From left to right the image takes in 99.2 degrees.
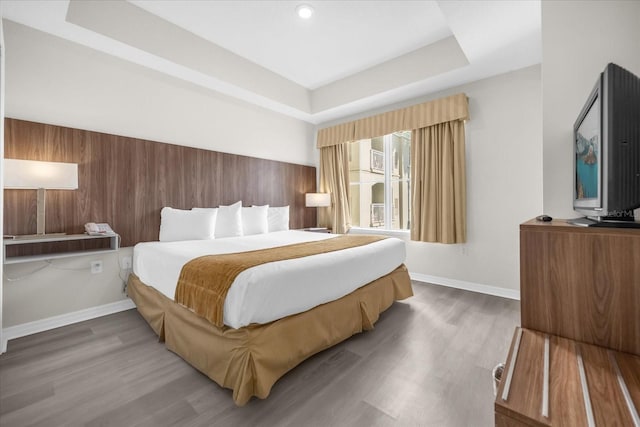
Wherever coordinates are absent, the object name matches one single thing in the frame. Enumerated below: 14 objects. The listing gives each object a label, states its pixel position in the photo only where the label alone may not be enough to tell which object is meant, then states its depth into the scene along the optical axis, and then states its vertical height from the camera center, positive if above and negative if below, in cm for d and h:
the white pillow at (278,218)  406 -3
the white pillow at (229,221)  336 -7
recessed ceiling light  258 +198
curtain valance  336 +137
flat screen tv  94 +26
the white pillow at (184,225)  296 -11
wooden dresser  65 -40
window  431 +59
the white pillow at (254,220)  367 -6
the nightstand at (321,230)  450 -23
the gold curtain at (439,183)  339 +43
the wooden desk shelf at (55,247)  213 -29
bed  150 -64
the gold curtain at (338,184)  470 +56
